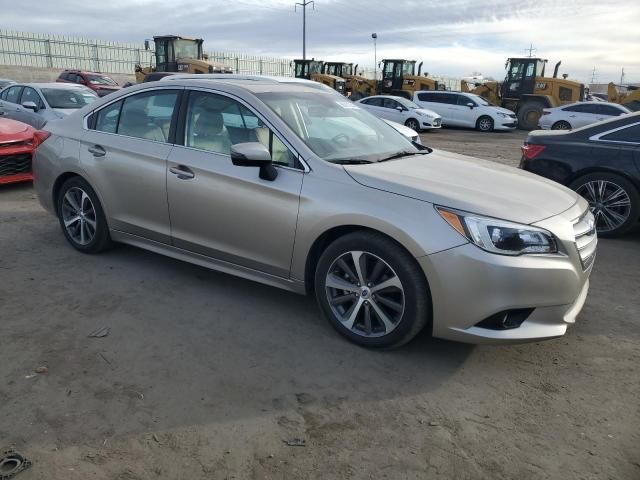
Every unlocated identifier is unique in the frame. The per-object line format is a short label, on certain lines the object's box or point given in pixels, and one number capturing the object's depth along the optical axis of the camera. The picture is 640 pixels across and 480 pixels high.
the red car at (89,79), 20.11
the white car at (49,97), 10.80
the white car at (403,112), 21.05
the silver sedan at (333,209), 3.05
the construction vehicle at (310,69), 28.71
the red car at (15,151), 7.37
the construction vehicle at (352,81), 29.41
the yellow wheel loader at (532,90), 24.03
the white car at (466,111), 22.92
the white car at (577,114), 18.88
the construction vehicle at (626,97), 22.49
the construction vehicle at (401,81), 27.53
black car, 6.03
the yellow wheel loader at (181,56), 22.12
